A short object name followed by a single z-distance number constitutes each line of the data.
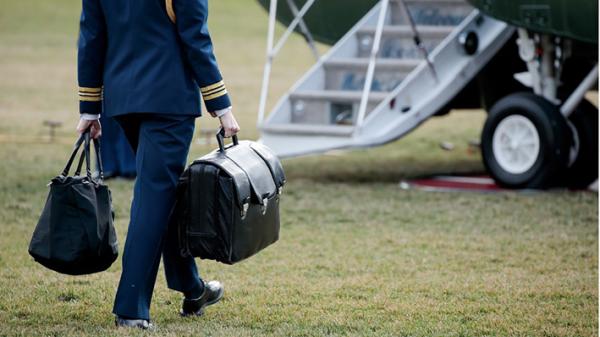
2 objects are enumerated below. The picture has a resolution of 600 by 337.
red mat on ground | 21.25
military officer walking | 10.33
